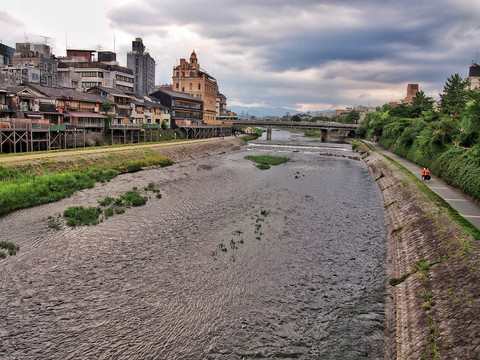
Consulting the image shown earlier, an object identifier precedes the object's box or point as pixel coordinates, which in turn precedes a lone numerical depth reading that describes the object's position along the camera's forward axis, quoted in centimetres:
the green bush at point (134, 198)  2837
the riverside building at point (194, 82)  11862
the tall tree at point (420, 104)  7784
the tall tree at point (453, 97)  5800
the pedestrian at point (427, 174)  3198
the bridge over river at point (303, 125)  11550
